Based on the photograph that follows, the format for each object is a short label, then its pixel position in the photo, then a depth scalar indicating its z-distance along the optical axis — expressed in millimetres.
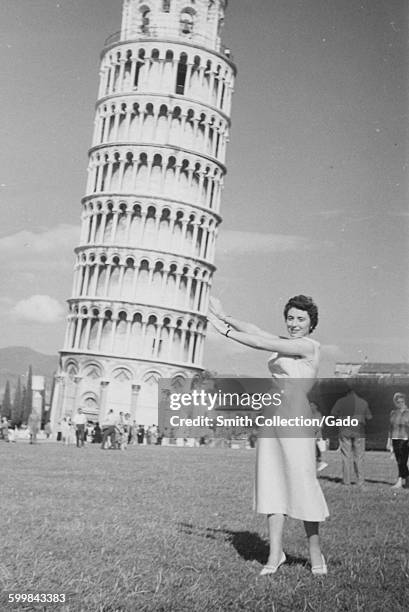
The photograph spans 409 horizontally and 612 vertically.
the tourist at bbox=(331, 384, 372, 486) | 11664
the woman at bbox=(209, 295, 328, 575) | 4781
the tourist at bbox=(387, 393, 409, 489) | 11828
